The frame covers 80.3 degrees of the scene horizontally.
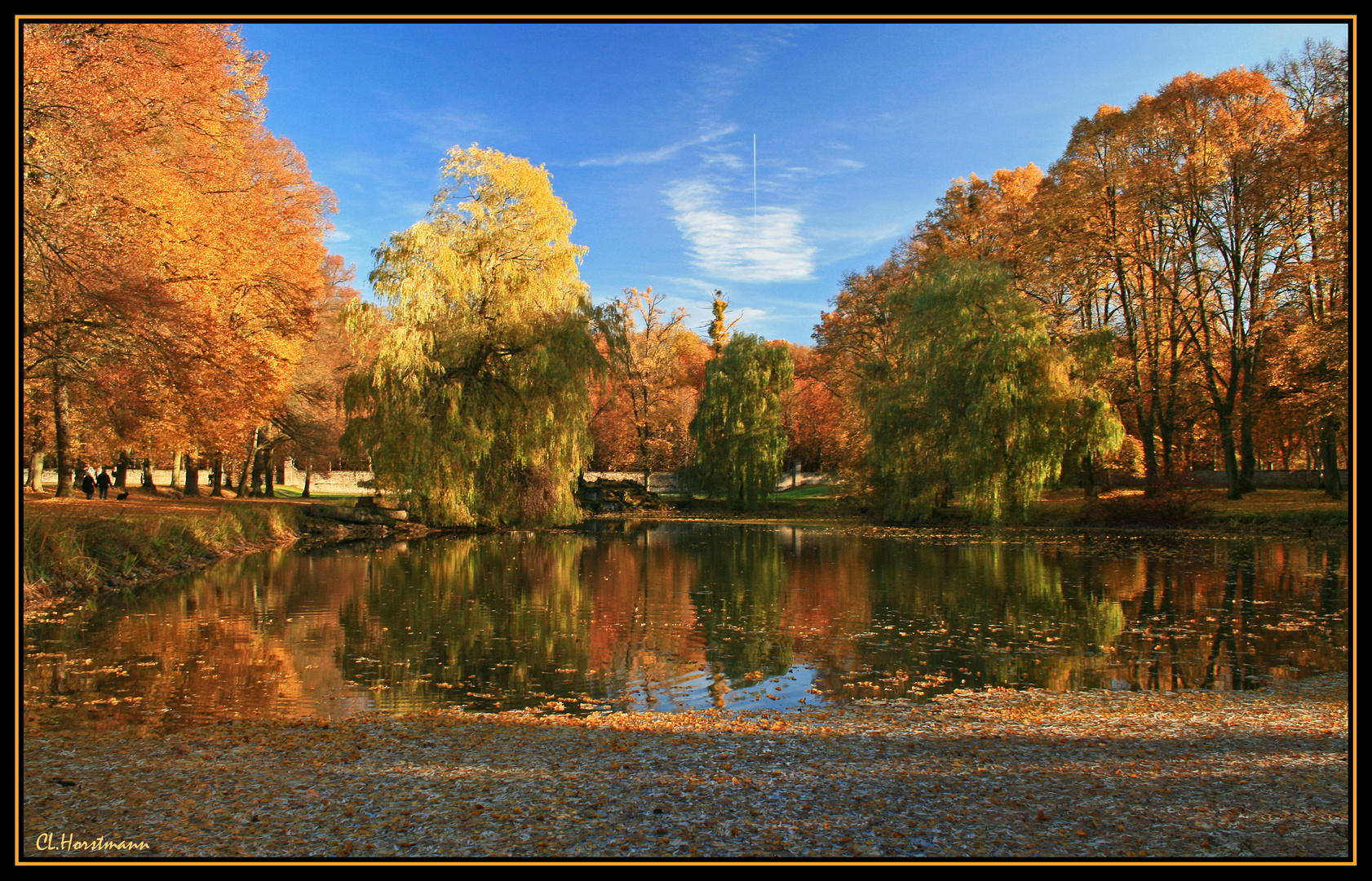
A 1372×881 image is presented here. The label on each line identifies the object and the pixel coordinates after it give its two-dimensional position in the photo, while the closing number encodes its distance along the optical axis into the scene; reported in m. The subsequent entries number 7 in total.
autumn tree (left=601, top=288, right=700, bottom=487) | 48.31
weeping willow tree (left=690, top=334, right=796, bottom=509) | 38.12
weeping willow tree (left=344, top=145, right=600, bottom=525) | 22.86
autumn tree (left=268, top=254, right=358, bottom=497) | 29.67
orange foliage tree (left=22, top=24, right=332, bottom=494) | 12.33
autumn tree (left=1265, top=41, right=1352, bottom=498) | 20.78
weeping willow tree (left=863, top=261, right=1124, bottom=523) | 25.81
